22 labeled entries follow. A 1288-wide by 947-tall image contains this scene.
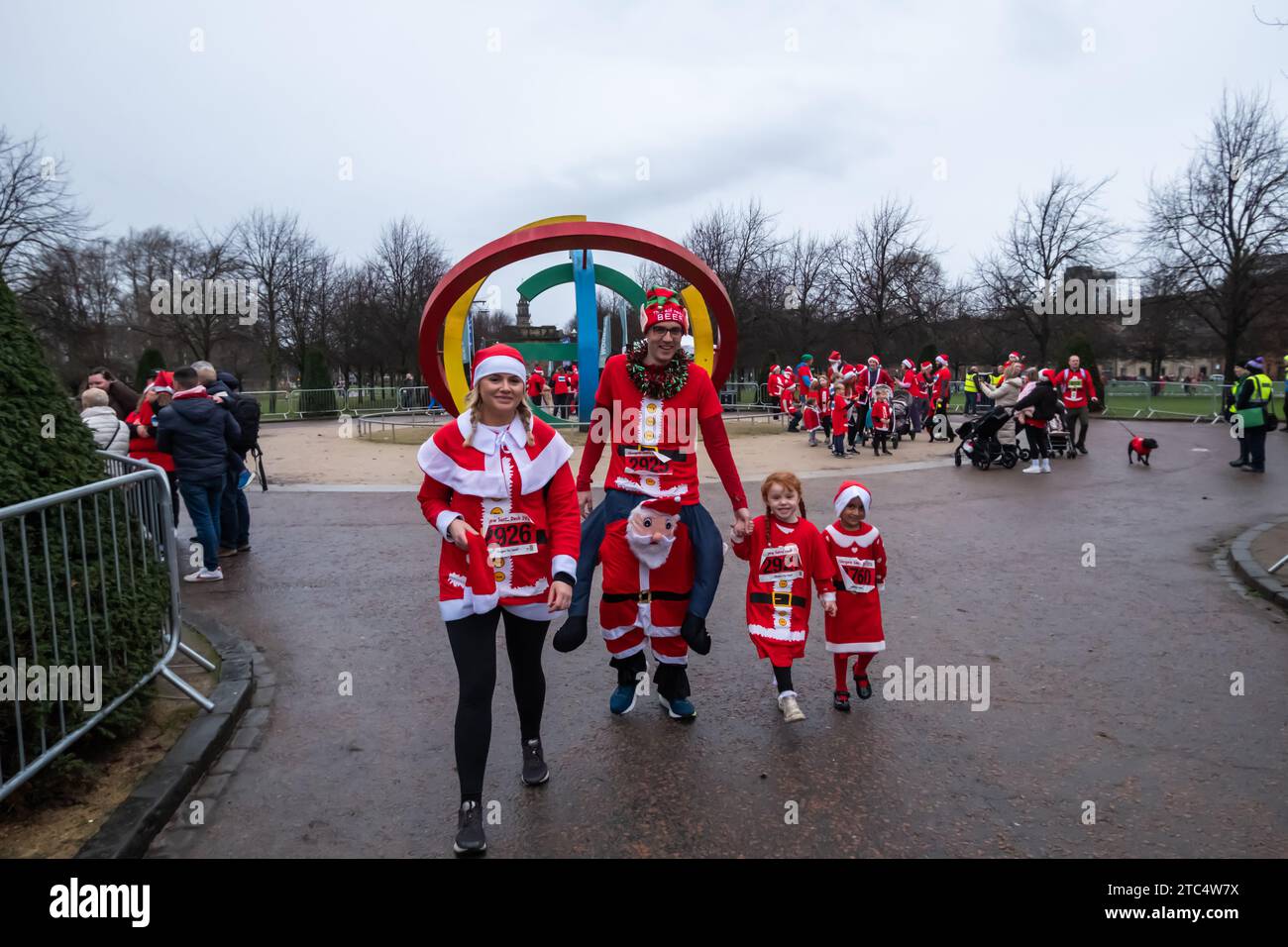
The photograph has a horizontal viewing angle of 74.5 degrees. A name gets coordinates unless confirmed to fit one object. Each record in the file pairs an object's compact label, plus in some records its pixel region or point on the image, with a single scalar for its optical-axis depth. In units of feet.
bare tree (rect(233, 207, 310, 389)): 131.75
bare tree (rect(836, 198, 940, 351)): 137.08
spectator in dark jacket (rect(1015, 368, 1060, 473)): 47.78
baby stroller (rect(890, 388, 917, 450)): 67.05
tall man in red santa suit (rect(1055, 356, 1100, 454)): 56.29
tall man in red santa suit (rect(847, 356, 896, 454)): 61.50
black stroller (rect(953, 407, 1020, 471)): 50.06
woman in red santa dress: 10.69
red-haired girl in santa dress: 14.56
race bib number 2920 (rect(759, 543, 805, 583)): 14.62
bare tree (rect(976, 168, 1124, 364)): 124.57
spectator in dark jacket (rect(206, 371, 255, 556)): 28.31
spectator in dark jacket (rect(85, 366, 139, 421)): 35.68
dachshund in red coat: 50.37
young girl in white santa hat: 15.08
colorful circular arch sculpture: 24.89
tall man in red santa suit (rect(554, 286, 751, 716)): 13.85
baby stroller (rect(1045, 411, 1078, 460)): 56.49
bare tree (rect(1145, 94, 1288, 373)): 100.07
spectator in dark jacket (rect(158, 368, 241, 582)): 24.40
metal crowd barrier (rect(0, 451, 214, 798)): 10.66
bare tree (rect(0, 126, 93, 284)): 99.35
